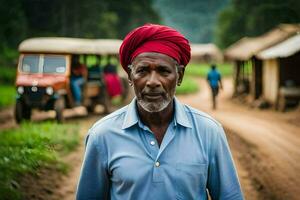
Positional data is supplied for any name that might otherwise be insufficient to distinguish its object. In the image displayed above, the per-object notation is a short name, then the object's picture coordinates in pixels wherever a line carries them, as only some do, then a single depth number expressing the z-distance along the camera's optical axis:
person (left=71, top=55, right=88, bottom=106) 15.87
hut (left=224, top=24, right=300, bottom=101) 22.83
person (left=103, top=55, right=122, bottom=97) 18.45
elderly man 2.50
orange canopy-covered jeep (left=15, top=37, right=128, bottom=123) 14.54
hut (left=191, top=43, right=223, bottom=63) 79.19
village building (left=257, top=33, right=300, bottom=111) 19.16
